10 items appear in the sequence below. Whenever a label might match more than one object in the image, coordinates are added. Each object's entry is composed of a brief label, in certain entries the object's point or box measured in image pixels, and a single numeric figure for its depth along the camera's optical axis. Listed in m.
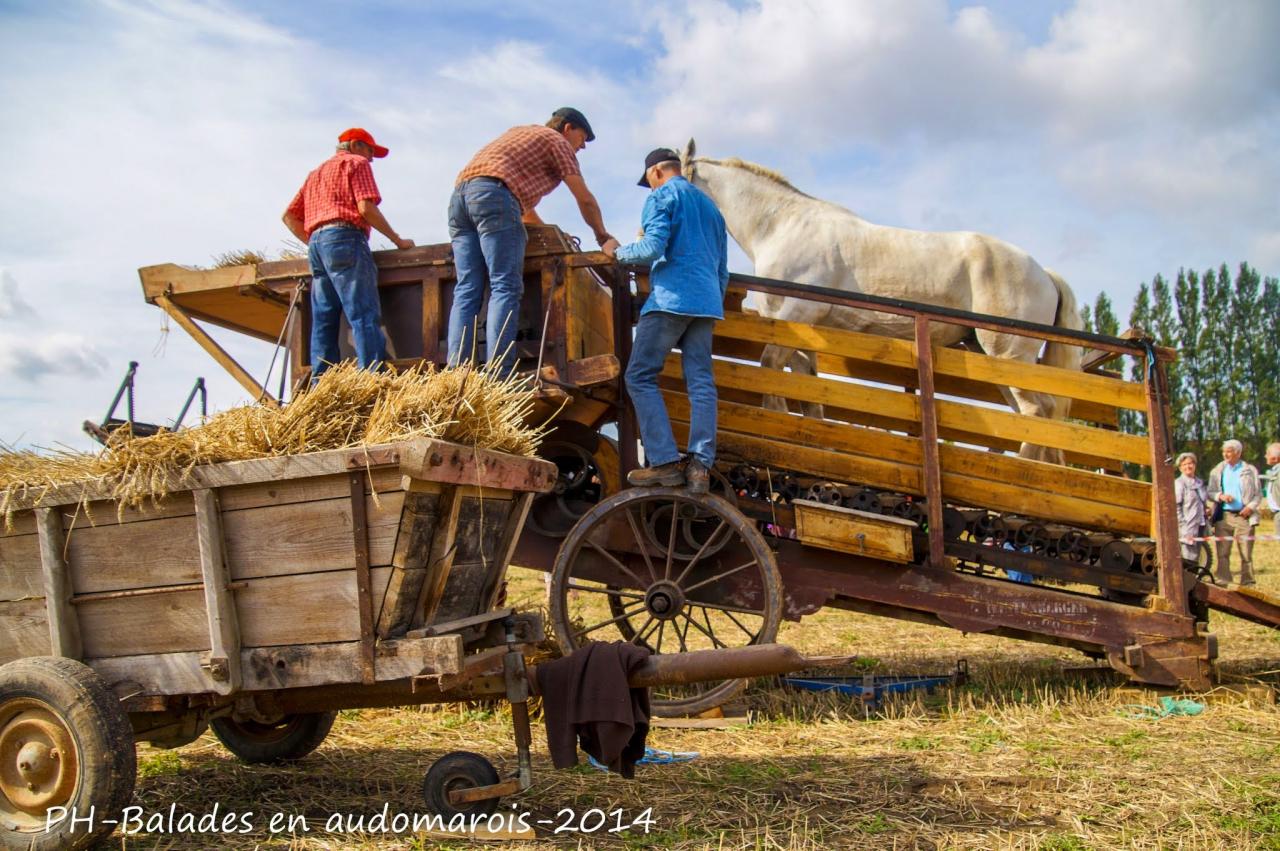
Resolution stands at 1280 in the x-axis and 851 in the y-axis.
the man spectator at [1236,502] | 11.73
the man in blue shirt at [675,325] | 5.37
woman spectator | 10.84
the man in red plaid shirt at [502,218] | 5.37
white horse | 8.05
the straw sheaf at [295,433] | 3.50
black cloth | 3.42
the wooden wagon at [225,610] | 3.35
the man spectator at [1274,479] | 12.24
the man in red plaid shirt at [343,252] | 5.59
